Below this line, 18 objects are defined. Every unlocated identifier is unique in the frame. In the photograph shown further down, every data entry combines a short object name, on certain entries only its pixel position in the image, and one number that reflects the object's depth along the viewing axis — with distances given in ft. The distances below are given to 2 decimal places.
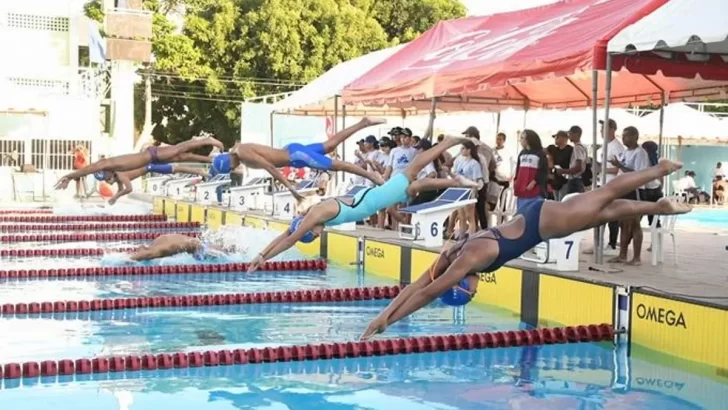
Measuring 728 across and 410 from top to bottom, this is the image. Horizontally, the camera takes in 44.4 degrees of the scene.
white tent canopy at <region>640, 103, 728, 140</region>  67.51
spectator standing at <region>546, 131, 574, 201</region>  34.60
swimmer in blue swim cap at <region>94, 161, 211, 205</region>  35.73
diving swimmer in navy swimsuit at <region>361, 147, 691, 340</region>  17.44
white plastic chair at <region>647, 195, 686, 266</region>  30.25
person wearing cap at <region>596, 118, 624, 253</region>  30.14
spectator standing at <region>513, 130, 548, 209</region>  31.12
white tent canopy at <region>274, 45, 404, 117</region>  51.83
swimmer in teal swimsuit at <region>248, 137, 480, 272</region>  26.11
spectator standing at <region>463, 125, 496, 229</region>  36.82
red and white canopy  29.45
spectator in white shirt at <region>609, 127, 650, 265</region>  29.53
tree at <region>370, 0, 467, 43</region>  121.80
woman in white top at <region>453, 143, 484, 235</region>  36.19
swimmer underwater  39.37
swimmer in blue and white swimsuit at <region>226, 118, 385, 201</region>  30.71
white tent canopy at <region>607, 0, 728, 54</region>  22.48
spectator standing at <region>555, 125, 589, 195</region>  33.81
